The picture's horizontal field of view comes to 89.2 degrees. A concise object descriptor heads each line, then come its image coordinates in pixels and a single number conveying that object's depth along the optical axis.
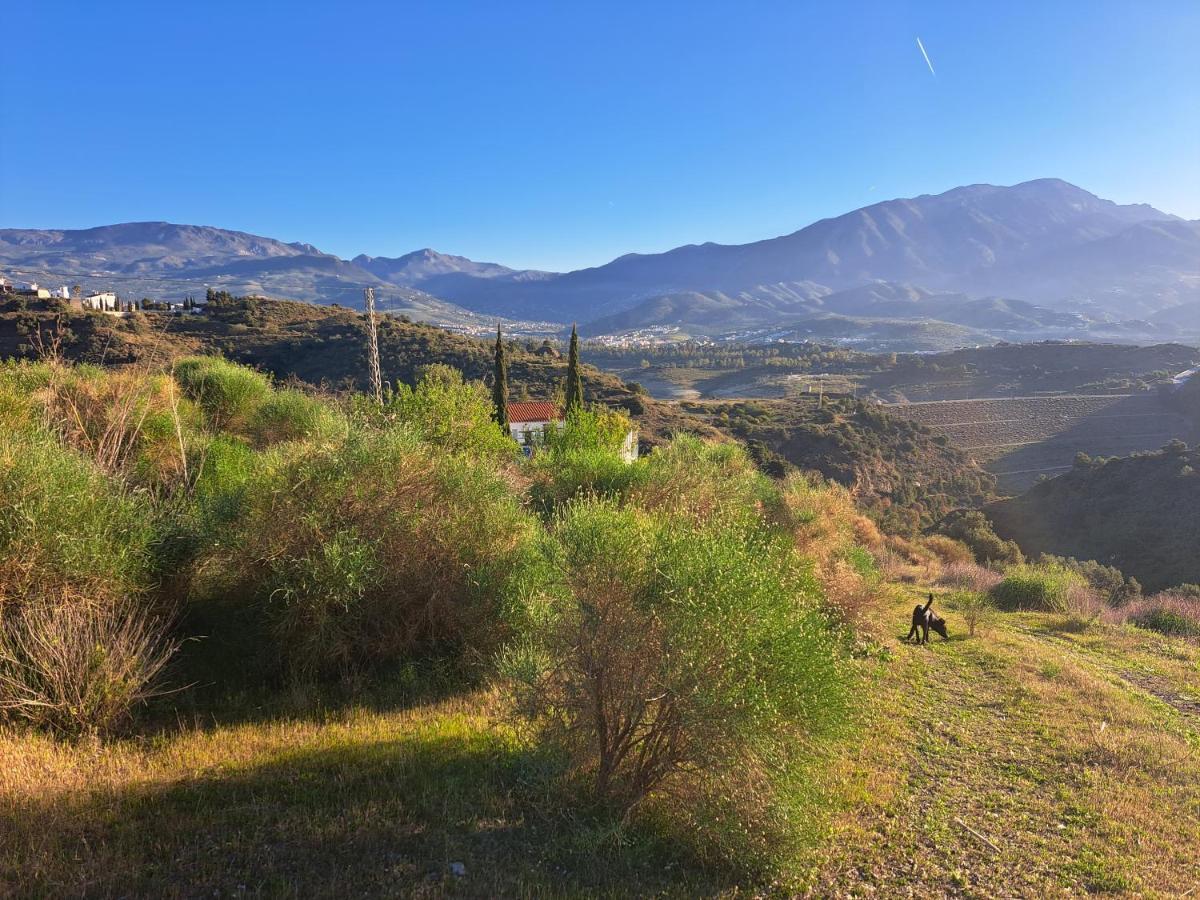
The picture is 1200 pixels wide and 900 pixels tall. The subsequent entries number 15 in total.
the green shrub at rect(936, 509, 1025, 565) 31.14
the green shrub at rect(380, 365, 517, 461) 14.74
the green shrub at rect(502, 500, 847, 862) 4.86
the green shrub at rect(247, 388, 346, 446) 16.02
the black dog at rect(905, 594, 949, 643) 14.06
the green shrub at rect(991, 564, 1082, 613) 19.44
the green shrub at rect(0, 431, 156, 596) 6.31
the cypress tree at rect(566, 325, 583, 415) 33.19
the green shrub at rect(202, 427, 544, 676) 7.85
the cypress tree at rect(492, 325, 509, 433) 30.24
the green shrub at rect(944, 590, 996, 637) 15.48
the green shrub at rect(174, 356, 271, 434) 17.89
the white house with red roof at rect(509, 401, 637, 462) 33.34
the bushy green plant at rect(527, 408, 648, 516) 13.09
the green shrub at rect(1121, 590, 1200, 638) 17.08
